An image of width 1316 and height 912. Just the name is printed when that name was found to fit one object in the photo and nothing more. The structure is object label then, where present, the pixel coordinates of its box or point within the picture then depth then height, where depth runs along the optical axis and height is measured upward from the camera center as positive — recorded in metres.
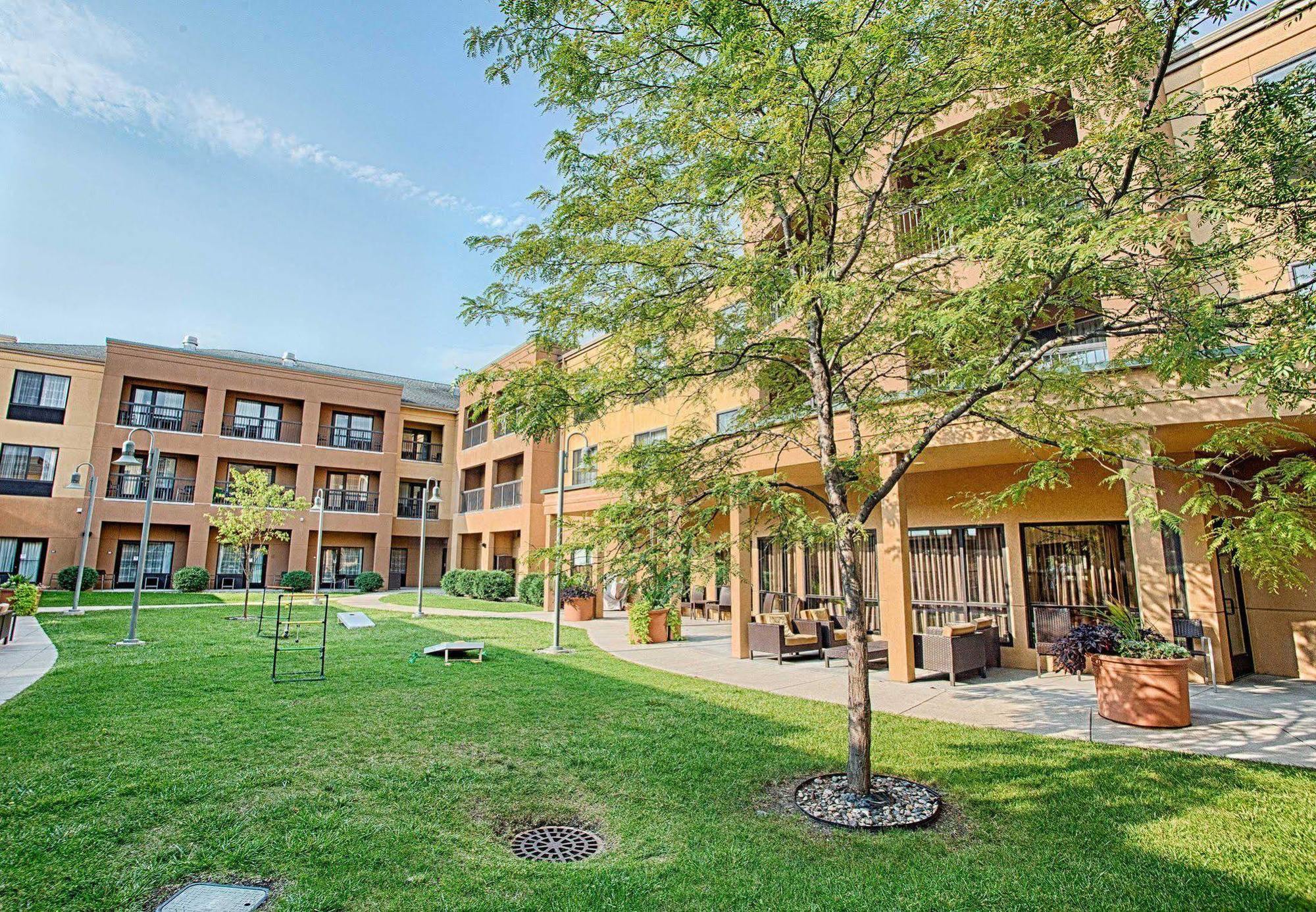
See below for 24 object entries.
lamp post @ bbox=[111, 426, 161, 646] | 11.73 +1.03
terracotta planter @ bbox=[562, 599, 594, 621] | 19.77 -1.50
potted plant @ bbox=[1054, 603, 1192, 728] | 6.91 -1.26
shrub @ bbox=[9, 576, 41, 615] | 15.55 -0.98
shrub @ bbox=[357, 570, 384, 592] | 29.50 -0.99
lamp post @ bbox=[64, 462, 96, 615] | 17.06 +1.89
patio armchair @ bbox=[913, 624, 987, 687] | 9.49 -1.30
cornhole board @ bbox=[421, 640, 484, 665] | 10.99 -1.57
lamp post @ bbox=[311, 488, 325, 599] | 25.07 +2.15
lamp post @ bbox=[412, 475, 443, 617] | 17.56 +1.64
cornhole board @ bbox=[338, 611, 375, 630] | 15.15 -1.47
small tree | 18.95 +1.60
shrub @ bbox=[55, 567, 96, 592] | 25.22 -0.76
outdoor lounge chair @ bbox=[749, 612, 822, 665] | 11.59 -1.43
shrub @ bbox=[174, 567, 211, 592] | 26.25 -0.82
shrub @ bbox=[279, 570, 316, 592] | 27.69 -0.90
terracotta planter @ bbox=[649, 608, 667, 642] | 14.64 -1.46
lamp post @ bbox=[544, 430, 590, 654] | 12.32 -0.76
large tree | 3.98 +2.58
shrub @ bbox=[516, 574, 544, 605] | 22.86 -1.02
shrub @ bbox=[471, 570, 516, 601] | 25.47 -0.98
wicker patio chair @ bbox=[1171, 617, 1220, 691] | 9.05 -0.99
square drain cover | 3.28 -1.79
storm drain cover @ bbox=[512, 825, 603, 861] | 4.10 -1.89
